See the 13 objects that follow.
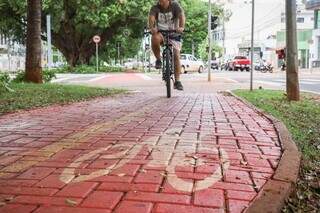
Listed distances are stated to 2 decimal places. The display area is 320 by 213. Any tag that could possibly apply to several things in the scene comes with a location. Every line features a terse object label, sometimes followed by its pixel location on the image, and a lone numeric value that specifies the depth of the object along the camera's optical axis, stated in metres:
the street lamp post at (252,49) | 9.03
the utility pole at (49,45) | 18.57
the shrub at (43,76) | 10.39
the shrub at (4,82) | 7.75
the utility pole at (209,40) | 16.11
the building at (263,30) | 53.08
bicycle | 7.38
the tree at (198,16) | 40.24
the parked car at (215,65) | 52.53
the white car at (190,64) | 31.54
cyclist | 7.27
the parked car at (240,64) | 41.29
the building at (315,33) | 45.41
